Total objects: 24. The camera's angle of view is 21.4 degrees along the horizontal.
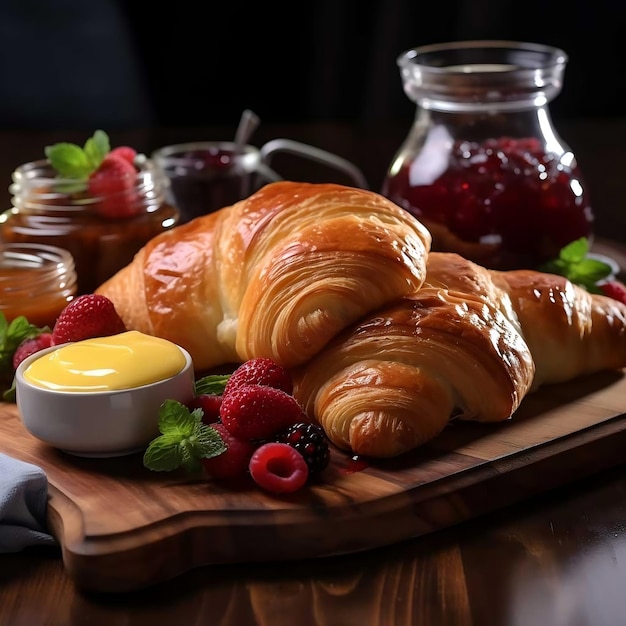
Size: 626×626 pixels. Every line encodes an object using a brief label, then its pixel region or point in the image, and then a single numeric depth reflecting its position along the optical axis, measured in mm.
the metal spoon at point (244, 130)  857
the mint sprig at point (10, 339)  644
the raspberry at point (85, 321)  607
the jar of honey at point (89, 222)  716
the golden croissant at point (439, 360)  553
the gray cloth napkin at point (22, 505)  514
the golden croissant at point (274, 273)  578
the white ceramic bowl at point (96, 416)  552
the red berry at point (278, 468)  527
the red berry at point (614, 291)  687
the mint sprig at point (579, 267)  694
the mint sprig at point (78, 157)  721
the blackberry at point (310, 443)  535
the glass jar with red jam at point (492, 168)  708
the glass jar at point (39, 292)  666
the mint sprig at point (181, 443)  539
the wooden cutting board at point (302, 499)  504
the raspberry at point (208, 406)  574
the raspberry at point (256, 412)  541
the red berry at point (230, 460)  539
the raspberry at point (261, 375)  565
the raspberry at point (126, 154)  740
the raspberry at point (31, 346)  625
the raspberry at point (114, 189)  720
